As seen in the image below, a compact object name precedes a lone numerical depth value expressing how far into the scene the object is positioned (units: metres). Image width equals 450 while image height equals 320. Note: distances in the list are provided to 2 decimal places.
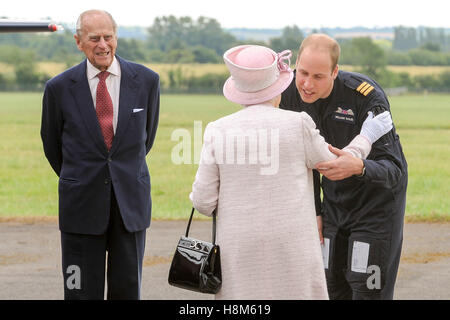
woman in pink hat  6.79
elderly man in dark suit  9.16
